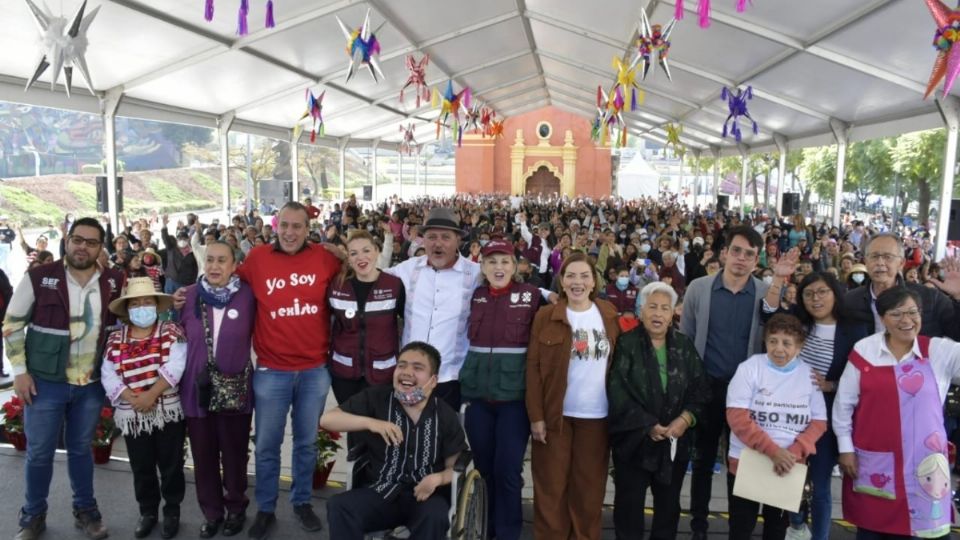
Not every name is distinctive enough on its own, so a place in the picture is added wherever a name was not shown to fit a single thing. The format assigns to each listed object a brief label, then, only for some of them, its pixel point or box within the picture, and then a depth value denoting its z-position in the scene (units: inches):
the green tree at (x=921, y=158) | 804.6
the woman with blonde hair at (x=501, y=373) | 123.7
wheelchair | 105.6
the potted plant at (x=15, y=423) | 168.2
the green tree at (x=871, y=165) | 1012.3
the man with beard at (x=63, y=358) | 122.1
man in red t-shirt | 127.9
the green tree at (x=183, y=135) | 1291.8
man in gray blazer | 129.3
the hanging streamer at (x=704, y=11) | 237.4
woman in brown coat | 119.8
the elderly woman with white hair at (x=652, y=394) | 118.3
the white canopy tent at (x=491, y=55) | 343.0
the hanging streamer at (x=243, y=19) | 255.3
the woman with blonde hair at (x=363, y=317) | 128.3
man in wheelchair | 107.8
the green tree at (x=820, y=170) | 1159.0
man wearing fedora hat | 128.8
